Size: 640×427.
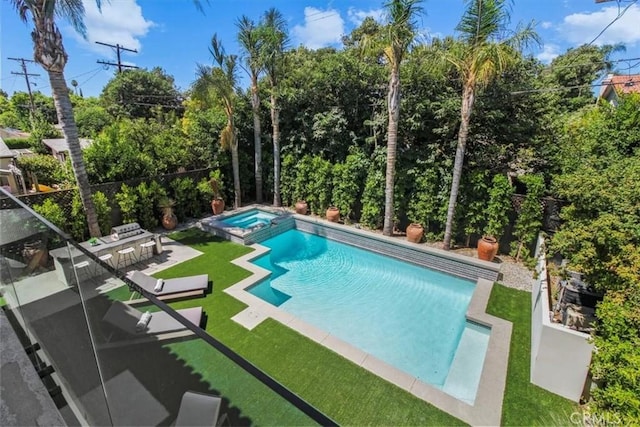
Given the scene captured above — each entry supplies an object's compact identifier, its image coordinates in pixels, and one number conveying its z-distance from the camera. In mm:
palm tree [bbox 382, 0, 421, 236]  8883
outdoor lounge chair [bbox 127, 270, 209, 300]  7703
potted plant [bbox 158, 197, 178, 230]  12422
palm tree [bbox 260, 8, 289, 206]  12609
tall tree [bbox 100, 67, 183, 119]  37625
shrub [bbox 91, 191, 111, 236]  10633
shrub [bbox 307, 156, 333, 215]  13555
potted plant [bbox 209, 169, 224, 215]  14492
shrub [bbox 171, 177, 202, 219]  13289
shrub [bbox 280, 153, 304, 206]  14906
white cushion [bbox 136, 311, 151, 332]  3078
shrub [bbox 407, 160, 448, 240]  11000
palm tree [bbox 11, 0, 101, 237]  8008
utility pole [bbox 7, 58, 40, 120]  32188
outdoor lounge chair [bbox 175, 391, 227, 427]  2305
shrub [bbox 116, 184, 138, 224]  11414
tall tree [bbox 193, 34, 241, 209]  12898
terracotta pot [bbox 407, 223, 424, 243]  11258
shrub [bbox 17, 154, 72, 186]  14828
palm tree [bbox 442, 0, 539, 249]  8008
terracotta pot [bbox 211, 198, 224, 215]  14547
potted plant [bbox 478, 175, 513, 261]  9734
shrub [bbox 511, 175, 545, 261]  9305
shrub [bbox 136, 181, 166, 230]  11945
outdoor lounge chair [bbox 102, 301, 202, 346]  2948
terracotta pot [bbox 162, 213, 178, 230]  12523
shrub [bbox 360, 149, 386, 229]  12141
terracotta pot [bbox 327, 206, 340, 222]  13461
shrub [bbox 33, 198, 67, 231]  9219
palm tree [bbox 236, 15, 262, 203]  12648
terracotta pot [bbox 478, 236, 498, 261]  9664
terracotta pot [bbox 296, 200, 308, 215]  14461
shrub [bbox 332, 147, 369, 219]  12742
